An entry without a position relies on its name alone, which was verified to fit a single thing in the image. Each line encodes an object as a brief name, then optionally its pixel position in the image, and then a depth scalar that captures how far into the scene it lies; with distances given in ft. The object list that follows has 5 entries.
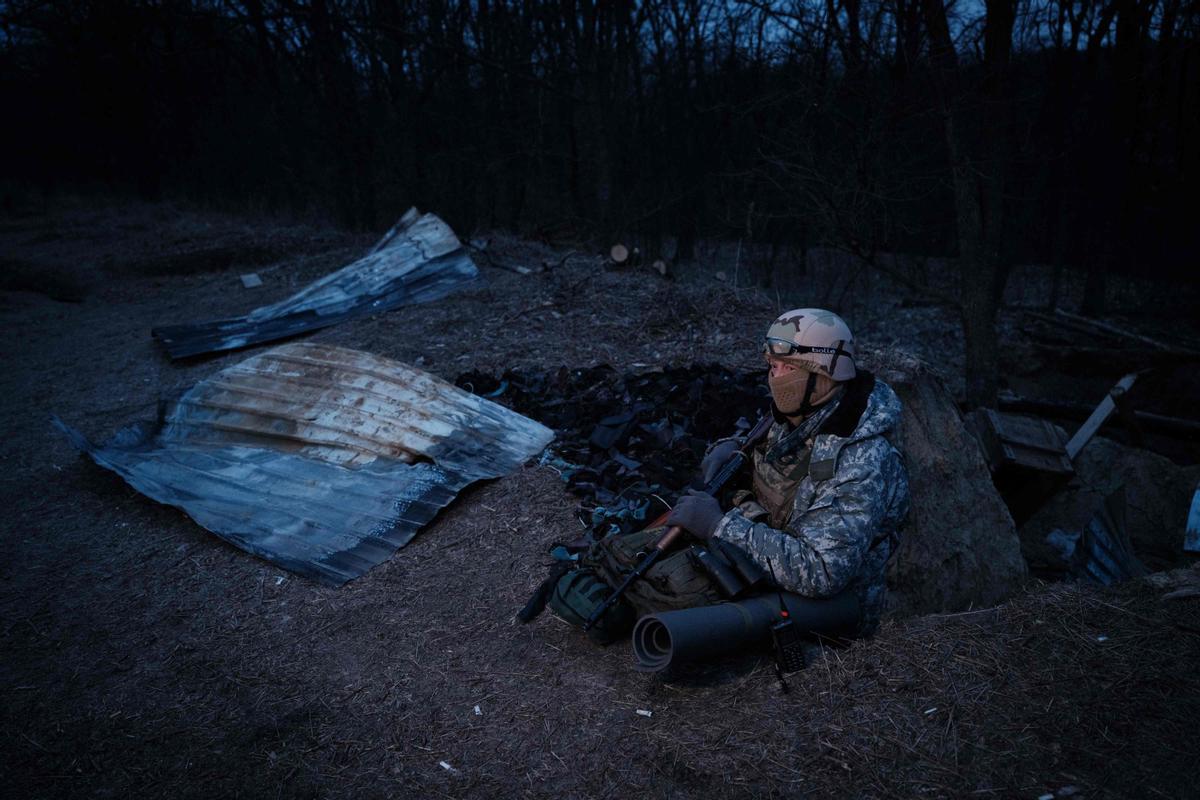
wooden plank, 24.39
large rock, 17.08
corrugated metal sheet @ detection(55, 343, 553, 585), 15.37
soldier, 9.97
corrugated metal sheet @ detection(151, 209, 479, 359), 28.04
